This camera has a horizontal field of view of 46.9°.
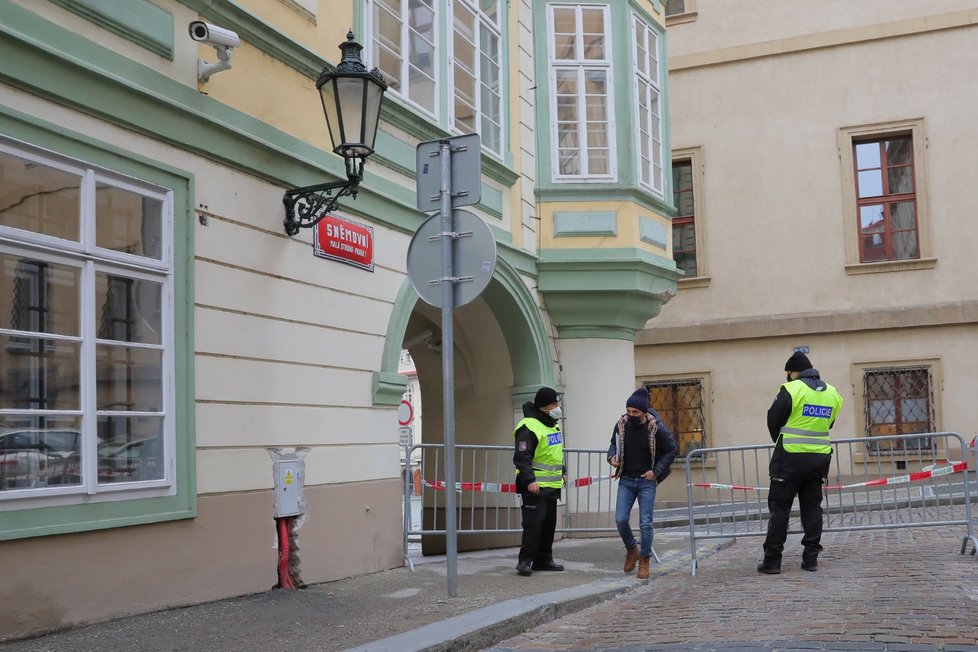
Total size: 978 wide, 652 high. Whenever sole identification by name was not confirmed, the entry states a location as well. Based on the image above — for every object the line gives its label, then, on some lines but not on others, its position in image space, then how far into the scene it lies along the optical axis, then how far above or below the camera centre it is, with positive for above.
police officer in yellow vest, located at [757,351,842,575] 8.69 -0.32
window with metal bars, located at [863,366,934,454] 18.53 +0.21
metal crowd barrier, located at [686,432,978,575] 9.62 -0.76
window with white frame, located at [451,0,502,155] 11.09 +3.57
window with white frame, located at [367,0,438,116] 9.59 +3.33
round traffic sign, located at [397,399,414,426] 24.06 +0.25
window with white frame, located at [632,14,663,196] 13.49 +3.81
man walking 9.02 -0.35
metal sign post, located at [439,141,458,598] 7.09 +0.46
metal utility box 7.70 -0.37
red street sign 8.41 +1.42
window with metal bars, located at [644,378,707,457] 19.98 +0.18
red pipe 7.68 -0.88
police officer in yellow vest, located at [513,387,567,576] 8.98 -0.41
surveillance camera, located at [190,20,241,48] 7.00 +2.45
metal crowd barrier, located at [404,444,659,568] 11.44 -0.77
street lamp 7.43 +2.14
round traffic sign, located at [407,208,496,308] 7.11 +1.06
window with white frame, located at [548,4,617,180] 12.92 +3.80
